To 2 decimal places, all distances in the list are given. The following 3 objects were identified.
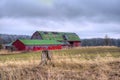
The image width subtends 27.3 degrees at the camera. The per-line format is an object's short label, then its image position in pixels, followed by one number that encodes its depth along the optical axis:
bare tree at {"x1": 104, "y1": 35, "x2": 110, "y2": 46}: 101.12
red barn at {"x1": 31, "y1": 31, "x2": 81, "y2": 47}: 81.54
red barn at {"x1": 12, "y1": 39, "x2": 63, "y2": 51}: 66.06
